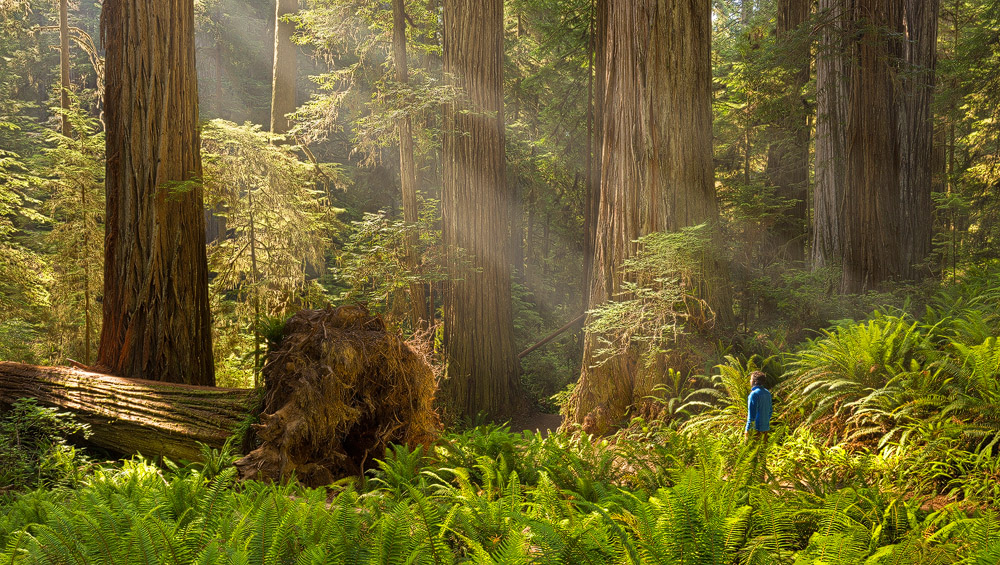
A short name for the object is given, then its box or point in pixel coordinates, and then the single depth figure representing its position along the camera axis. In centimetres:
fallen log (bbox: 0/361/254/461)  531
